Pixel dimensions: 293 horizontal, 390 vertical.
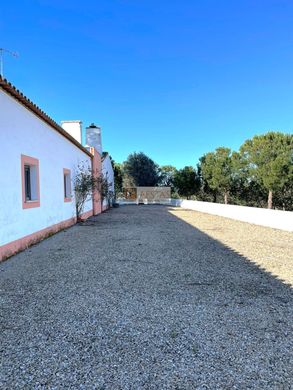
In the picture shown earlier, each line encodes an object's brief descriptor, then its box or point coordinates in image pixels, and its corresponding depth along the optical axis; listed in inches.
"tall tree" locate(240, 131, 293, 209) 1061.1
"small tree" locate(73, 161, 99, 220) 547.2
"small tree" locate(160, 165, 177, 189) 1905.5
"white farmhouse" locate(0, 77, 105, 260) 258.1
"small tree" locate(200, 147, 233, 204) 1363.2
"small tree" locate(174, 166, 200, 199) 1595.7
